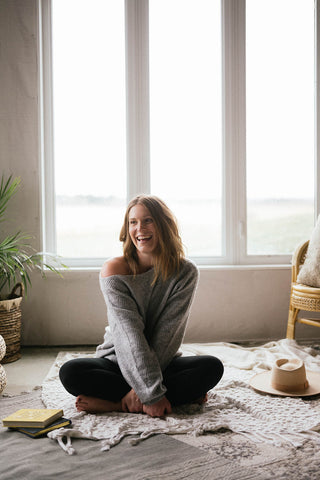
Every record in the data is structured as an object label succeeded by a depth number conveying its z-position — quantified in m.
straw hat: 1.95
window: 3.21
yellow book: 1.62
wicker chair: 2.60
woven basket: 2.65
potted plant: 2.66
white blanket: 1.59
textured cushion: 2.66
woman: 1.75
